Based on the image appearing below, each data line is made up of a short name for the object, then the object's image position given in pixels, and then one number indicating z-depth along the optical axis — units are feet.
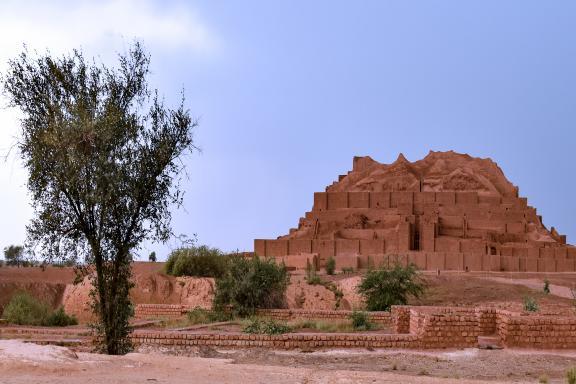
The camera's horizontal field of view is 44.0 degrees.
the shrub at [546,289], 122.87
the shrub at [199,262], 109.29
